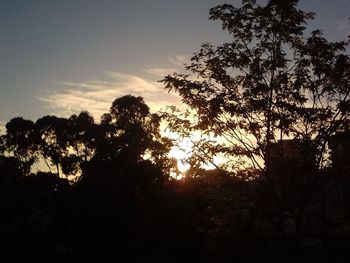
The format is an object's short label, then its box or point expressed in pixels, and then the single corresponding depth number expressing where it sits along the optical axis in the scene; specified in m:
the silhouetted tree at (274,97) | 12.69
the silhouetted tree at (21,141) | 57.69
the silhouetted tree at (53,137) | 54.94
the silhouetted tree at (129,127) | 45.72
